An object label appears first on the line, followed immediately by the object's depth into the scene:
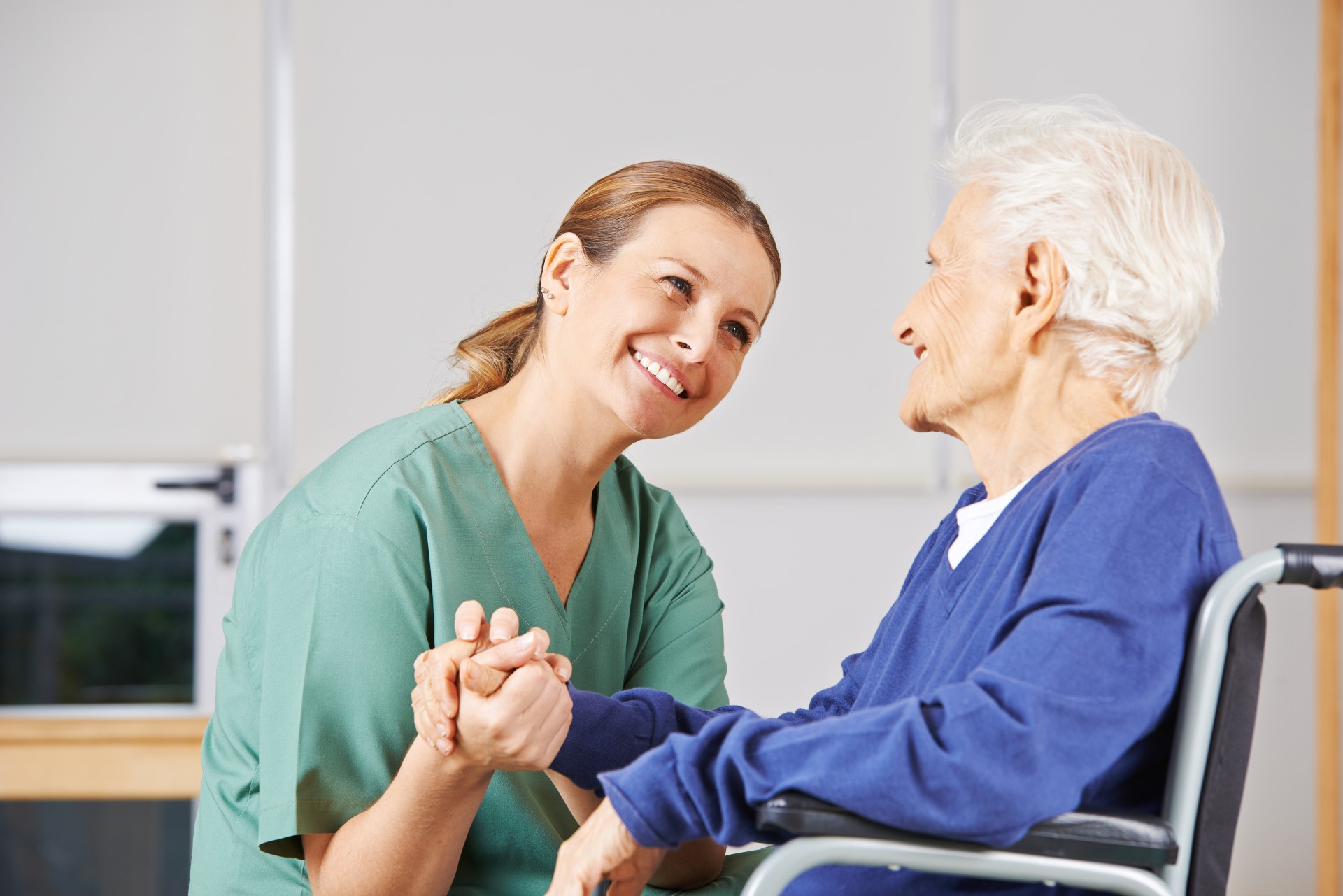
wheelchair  2.33
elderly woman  2.32
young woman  2.53
